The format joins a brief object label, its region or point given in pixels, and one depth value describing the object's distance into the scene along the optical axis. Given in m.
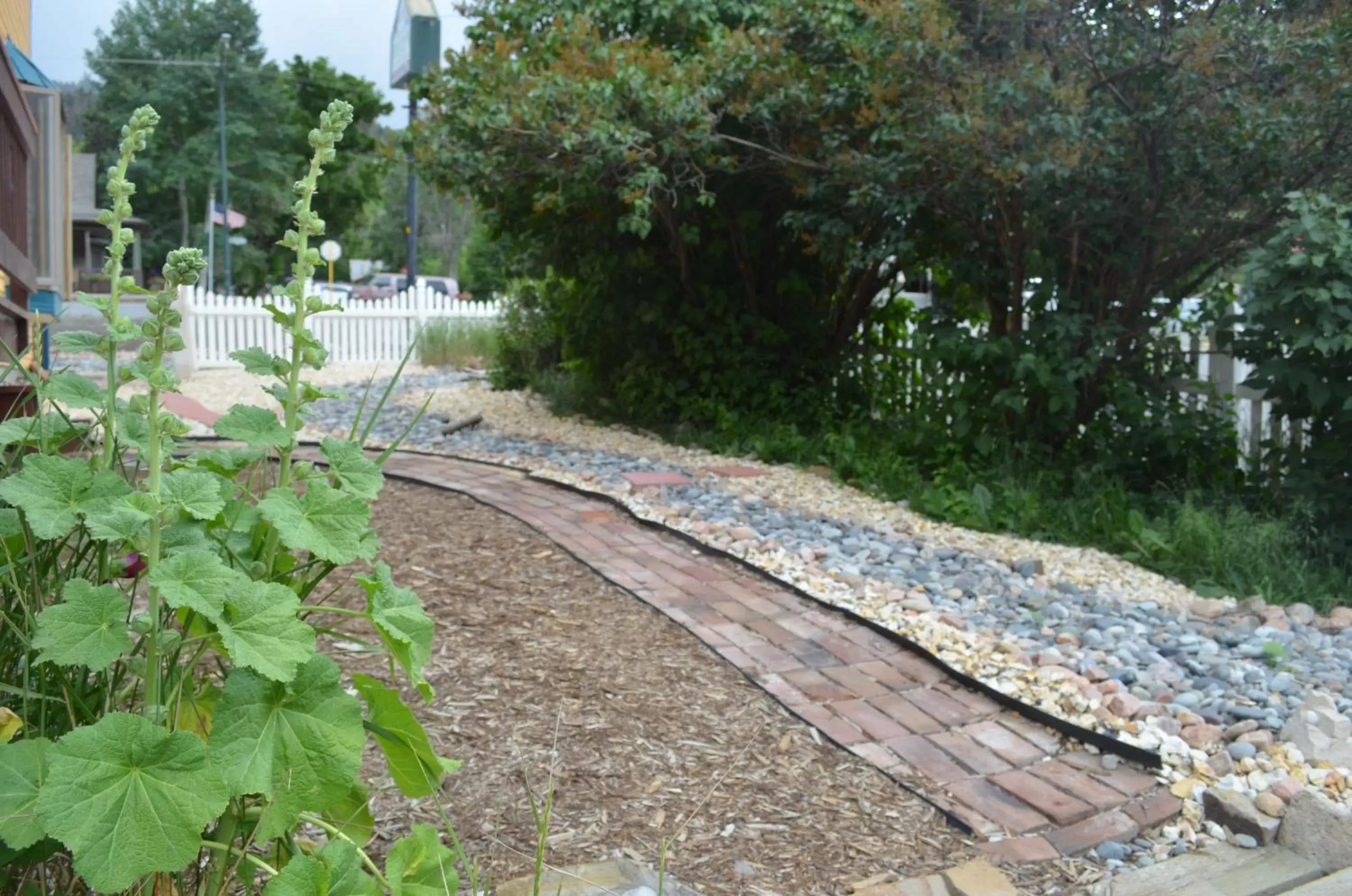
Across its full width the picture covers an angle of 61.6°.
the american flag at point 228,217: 25.45
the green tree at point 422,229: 46.66
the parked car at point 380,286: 31.38
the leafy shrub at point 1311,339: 4.41
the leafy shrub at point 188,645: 1.28
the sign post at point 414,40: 15.45
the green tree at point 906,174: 5.04
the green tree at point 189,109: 35.19
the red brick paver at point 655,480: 5.77
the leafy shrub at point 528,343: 10.12
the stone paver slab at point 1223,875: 2.34
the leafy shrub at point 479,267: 31.89
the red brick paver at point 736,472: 6.16
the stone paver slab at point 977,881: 2.28
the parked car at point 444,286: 35.03
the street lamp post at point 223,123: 27.12
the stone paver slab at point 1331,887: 2.28
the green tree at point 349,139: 37.06
